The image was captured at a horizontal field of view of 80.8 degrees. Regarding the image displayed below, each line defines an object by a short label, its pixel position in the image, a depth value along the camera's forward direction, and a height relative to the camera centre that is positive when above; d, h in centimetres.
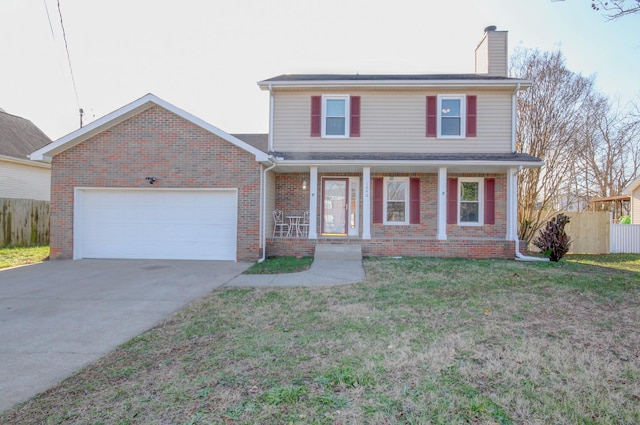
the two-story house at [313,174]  1038 +127
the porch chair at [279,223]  1233 -24
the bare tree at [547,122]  1532 +397
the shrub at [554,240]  1087 -60
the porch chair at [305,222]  1248 -20
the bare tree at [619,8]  549 +312
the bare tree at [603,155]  1655 +342
